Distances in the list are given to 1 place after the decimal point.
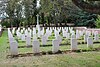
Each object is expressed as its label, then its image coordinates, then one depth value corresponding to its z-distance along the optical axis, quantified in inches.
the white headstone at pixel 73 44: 223.8
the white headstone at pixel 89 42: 238.4
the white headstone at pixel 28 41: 262.3
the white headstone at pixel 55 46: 213.7
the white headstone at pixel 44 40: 269.9
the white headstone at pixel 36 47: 207.6
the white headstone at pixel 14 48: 199.3
